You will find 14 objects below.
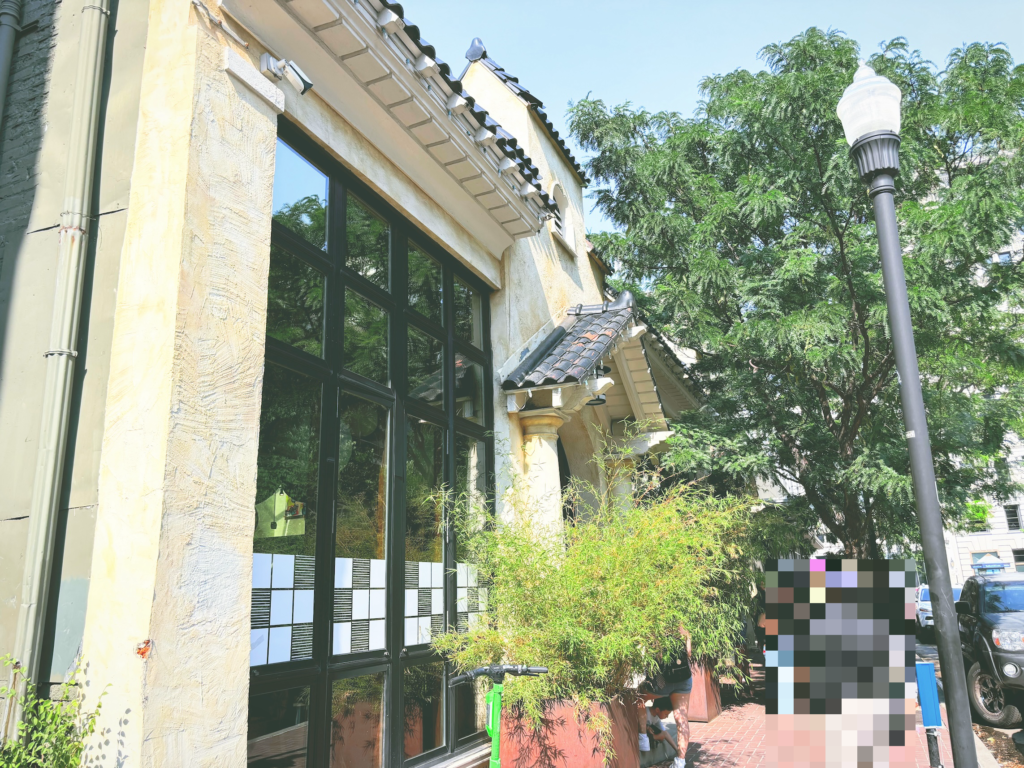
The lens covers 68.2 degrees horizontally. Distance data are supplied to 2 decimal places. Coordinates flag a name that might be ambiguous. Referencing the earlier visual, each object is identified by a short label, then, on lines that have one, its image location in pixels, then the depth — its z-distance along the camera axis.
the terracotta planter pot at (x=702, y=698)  10.77
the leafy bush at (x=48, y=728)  3.35
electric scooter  4.15
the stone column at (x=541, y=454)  8.47
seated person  8.15
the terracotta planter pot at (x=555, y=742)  5.59
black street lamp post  4.18
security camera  5.02
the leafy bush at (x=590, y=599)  5.68
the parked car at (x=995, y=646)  10.12
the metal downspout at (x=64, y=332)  3.78
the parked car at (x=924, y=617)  24.01
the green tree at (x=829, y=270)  10.16
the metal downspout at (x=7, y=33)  5.01
